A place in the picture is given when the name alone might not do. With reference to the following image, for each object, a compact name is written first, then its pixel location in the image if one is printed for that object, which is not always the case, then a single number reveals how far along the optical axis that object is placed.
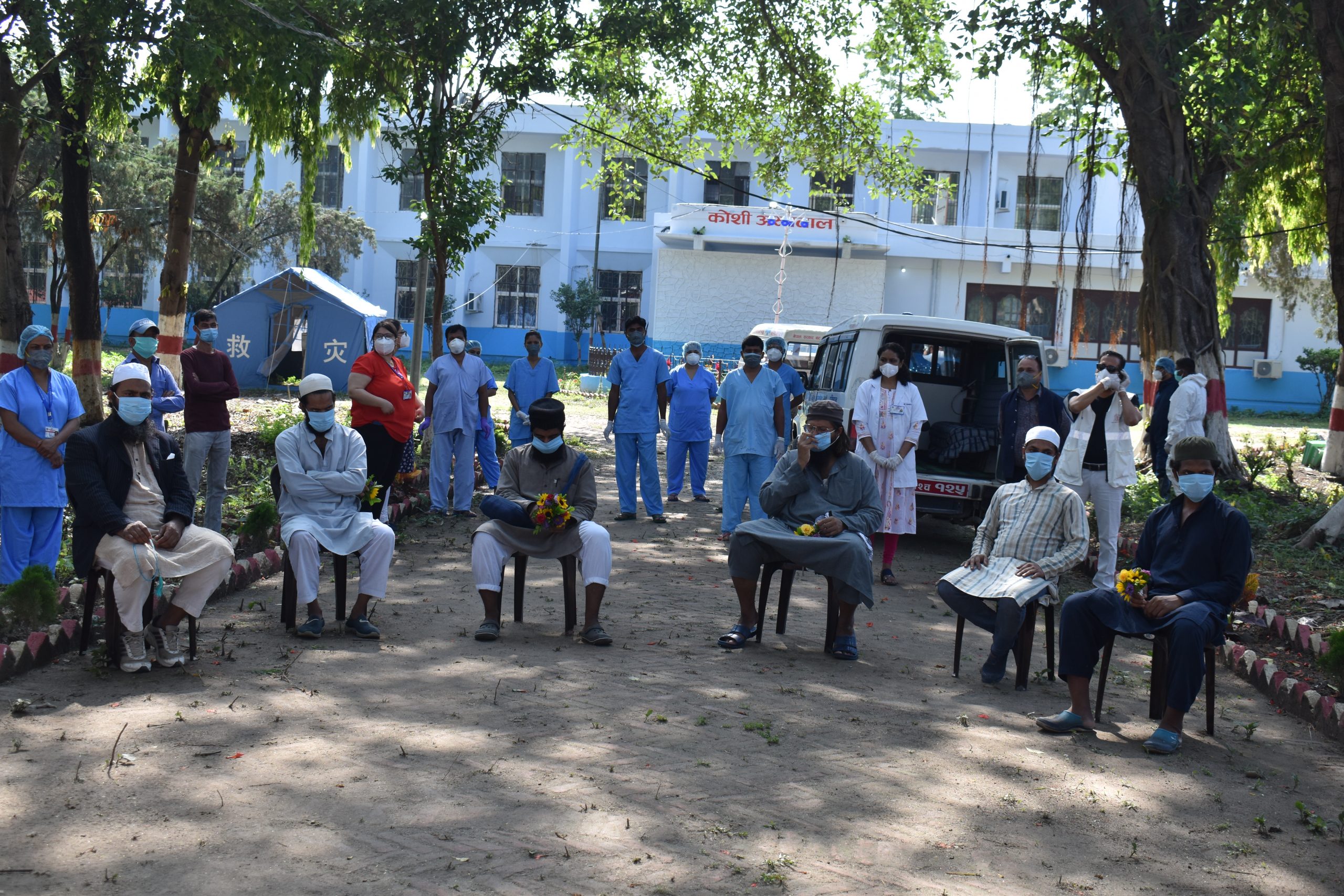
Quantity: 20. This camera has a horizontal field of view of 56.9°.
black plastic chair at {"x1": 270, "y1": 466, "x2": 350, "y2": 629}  7.21
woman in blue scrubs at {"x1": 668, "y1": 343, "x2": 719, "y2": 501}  13.34
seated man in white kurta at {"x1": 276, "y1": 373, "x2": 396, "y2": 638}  7.07
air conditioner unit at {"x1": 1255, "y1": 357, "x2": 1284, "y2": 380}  37.06
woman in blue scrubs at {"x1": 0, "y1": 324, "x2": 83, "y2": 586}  7.20
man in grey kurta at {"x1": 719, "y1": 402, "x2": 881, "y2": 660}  7.18
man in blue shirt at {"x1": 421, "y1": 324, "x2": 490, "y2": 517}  12.00
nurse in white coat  9.77
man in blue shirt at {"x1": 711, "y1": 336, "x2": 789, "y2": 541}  10.79
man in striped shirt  6.71
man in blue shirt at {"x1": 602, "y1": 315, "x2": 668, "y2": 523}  12.34
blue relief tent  27.36
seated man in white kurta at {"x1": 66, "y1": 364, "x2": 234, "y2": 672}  6.00
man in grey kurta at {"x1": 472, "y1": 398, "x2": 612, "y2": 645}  7.25
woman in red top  9.74
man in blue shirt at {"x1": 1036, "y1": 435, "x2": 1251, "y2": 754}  5.90
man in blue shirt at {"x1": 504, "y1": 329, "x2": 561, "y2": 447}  13.34
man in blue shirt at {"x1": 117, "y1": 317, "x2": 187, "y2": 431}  8.77
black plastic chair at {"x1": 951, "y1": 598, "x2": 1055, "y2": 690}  6.77
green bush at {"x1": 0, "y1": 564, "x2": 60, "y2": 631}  6.28
